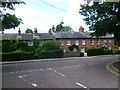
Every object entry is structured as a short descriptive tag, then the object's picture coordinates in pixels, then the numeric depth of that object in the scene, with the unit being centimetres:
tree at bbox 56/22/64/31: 6811
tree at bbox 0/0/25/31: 862
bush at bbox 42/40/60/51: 1952
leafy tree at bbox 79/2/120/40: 820
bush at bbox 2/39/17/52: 1903
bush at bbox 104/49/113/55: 2581
